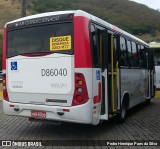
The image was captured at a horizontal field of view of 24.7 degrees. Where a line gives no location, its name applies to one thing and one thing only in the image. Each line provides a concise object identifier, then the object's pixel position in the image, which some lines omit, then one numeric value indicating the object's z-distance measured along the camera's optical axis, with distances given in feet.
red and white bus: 27.27
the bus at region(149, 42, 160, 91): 68.51
